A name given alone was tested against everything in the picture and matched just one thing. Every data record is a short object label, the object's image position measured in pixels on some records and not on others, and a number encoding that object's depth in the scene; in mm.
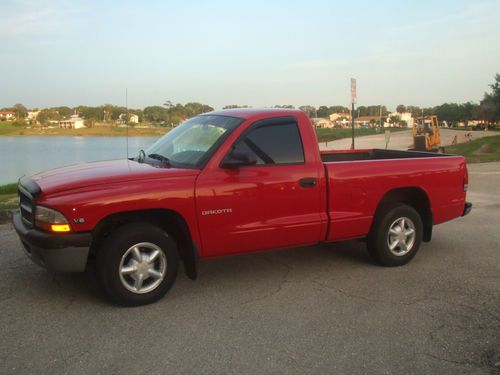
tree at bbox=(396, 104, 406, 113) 197125
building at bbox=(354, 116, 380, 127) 162850
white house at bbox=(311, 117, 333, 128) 112406
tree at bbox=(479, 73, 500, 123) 54406
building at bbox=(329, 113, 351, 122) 145662
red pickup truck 3986
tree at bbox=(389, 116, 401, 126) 168200
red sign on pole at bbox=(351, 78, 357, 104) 13258
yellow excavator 29375
